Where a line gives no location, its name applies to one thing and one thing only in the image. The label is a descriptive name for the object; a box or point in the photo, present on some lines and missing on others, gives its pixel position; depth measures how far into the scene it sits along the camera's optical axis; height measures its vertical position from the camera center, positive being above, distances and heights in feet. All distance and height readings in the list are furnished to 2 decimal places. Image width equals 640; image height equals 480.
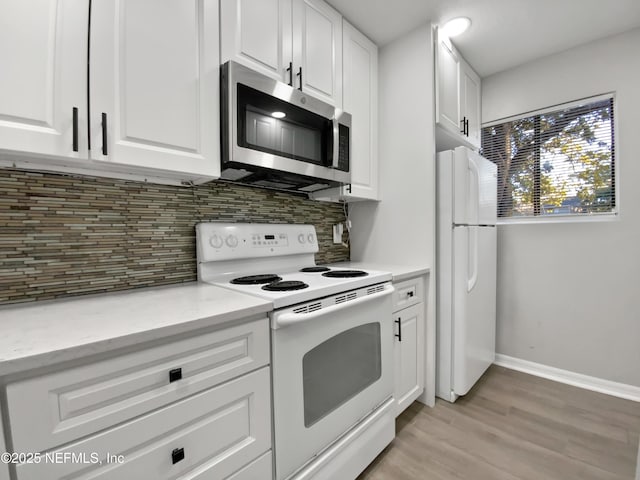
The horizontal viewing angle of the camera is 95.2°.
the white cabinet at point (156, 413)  1.94 -1.38
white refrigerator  5.97 -0.62
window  6.81 +1.95
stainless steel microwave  3.93 +1.63
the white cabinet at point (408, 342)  5.35 -2.02
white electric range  3.29 -1.43
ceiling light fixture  5.96 +4.43
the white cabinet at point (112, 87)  2.67 +1.63
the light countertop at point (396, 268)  5.29 -0.62
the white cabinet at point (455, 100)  6.24 +3.29
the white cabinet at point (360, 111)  5.93 +2.73
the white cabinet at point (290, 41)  4.09 +3.14
